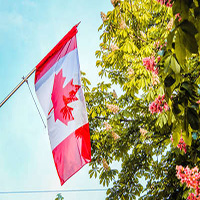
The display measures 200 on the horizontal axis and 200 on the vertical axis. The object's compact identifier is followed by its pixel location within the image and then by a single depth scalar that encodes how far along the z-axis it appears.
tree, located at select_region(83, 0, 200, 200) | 9.34
